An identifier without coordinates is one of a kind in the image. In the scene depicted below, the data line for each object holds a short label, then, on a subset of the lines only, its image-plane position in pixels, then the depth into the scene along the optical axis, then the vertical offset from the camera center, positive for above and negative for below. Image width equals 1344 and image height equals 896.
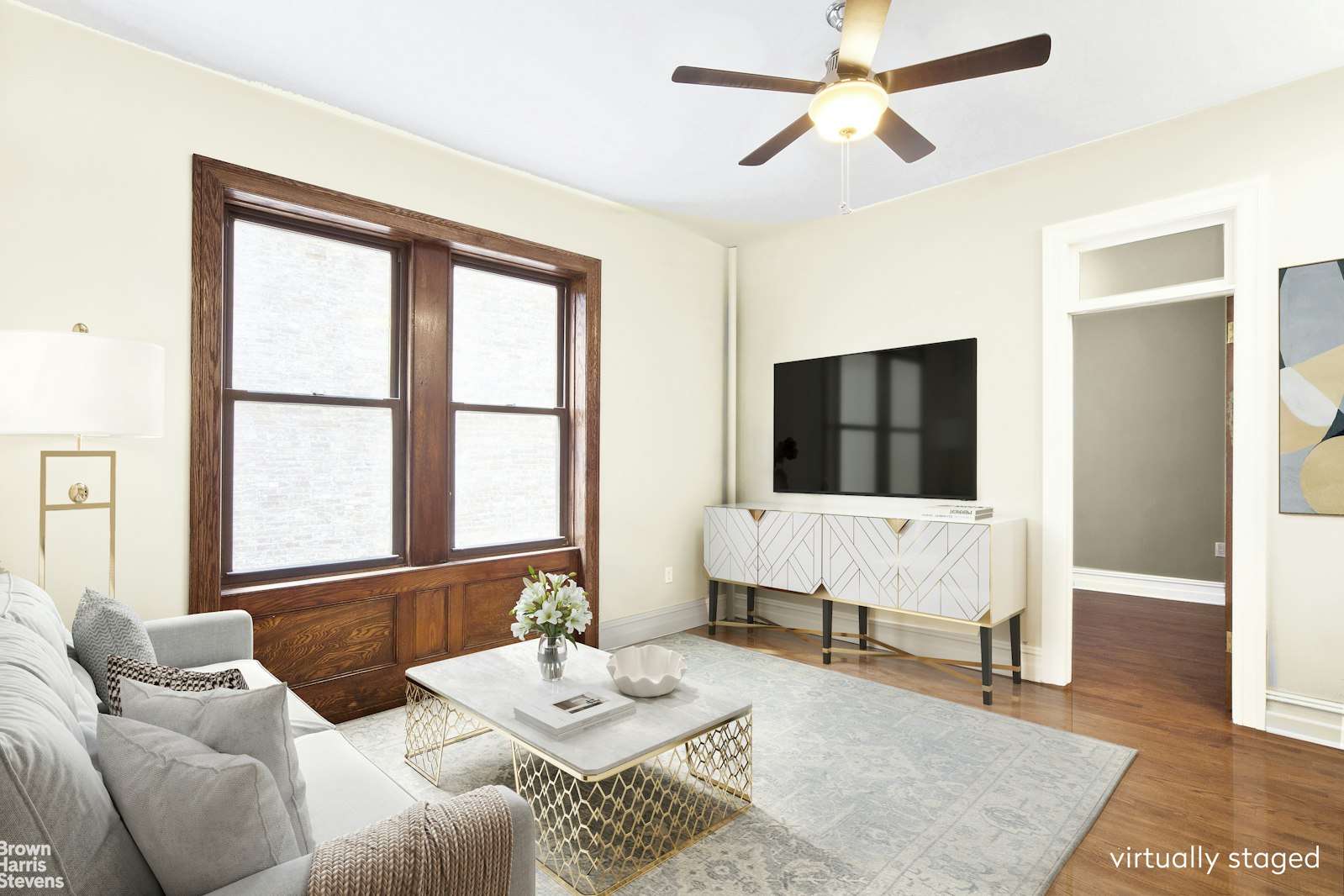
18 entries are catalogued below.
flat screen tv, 3.91 +0.19
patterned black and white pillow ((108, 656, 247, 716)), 1.54 -0.53
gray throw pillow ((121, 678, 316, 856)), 1.14 -0.47
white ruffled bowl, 2.27 -0.78
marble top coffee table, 1.94 -1.06
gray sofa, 0.86 -0.51
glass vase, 2.44 -0.75
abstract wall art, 2.78 +0.28
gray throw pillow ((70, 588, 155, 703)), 1.76 -0.51
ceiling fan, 1.87 +1.17
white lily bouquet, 2.36 -0.56
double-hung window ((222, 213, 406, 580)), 2.93 +0.23
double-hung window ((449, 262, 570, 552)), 3.66 +0.23
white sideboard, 3.34 -0.61
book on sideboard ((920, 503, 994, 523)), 3.46 -0.31
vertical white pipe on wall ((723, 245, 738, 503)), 5.00 +0.34
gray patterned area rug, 1.92 -1.21
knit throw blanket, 1.06 -0.67
